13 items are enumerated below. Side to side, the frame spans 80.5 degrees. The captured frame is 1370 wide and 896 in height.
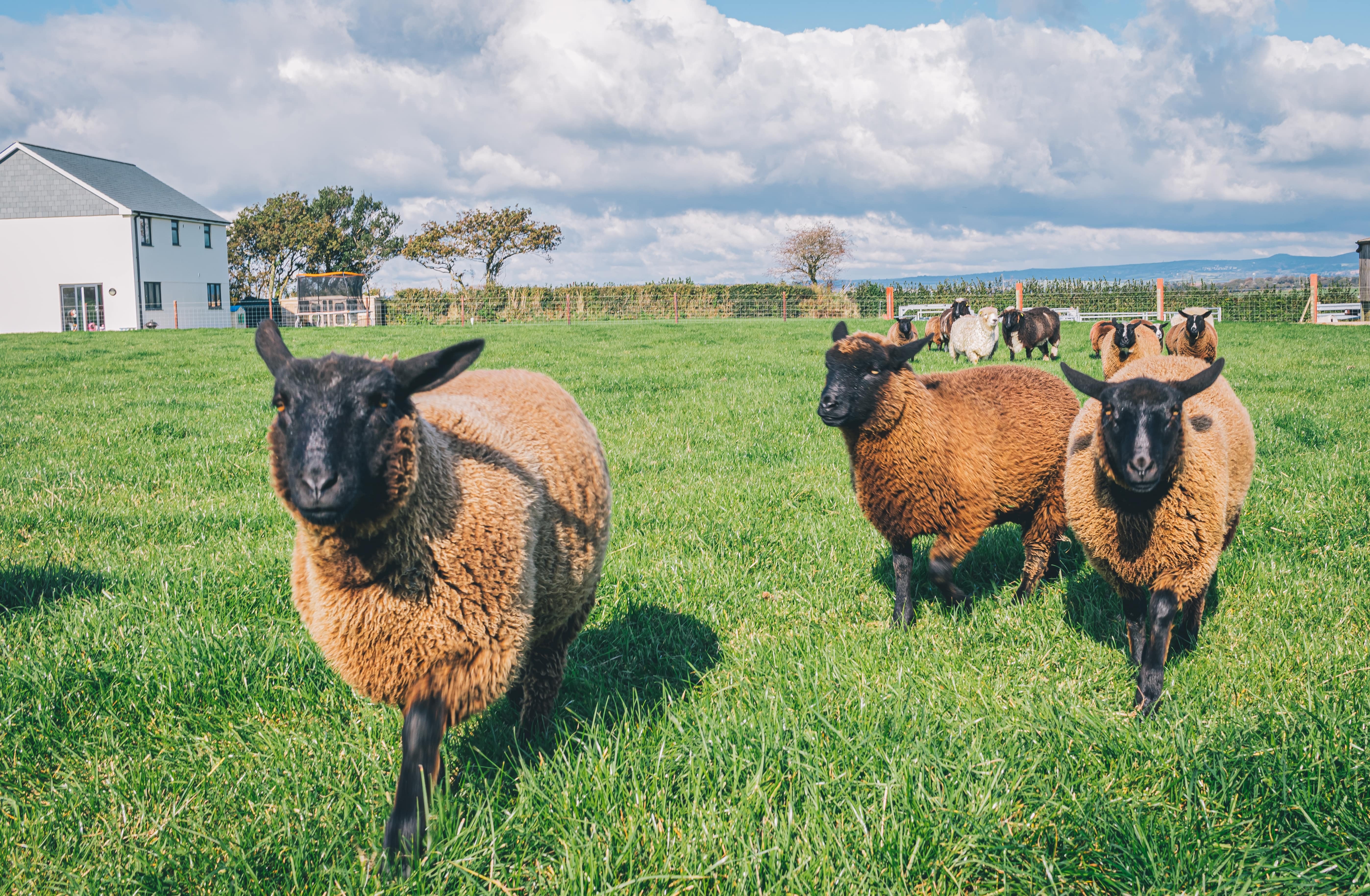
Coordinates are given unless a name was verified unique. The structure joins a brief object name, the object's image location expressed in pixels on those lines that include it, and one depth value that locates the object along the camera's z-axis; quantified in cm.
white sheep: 1889
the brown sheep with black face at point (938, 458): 472
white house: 4112
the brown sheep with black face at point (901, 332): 1692
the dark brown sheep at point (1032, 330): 1898
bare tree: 5975
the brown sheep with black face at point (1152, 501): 354
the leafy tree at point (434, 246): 5366
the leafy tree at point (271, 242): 6159
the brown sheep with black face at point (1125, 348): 1154
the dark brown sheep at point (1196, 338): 1315
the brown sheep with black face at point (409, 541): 235
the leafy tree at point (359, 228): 7050
